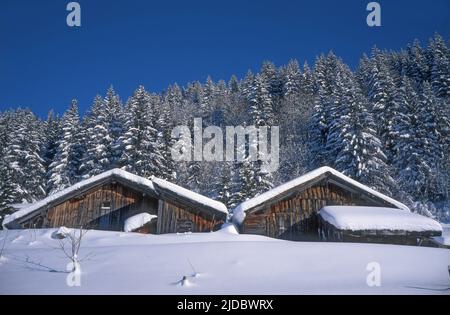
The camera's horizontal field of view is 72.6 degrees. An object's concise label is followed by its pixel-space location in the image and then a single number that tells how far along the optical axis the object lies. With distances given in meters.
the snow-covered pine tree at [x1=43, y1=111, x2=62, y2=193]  48.16
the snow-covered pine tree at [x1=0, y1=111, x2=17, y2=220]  24.06
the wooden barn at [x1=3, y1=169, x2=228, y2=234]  17.95
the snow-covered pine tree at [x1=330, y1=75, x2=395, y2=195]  30.86
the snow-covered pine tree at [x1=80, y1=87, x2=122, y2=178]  37.62
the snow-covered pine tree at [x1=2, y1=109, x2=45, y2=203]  38.75
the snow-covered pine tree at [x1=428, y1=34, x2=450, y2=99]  49.81
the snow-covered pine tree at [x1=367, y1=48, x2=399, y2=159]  38.50
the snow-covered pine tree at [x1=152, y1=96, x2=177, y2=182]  37.41
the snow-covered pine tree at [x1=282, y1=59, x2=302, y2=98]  59.91
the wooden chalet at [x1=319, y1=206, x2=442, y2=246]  14.36
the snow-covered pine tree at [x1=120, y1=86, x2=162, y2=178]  35.44
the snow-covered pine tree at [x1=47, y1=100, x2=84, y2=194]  39.38
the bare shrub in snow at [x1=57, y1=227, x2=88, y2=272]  11.38
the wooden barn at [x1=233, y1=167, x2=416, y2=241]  18.27
